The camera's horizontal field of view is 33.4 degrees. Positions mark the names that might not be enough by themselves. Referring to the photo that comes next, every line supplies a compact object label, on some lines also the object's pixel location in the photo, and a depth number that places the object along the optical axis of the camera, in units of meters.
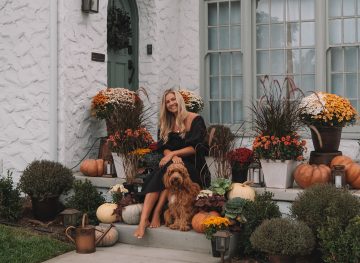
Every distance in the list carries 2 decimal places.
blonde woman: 6.64
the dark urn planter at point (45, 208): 7.13
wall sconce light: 8.08
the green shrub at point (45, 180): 7.05
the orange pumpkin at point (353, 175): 6.45
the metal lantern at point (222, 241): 5.52
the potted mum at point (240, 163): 6.90
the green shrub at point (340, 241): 5.02
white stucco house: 7.91
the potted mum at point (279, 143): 6.58
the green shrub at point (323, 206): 5.33
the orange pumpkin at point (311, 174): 6.40
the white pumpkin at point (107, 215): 6.66
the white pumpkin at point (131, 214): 6.57
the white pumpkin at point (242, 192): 6.36
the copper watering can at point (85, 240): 6.00
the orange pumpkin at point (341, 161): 6.58
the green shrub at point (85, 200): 7.05
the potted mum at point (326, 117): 6.73
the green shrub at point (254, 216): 5.81
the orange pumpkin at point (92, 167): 7.68
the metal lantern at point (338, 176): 6.32
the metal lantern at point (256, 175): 6.85
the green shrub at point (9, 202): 7.00
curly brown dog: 6.16
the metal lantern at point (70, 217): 6.61
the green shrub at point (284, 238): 5.21
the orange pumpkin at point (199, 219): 6.07
